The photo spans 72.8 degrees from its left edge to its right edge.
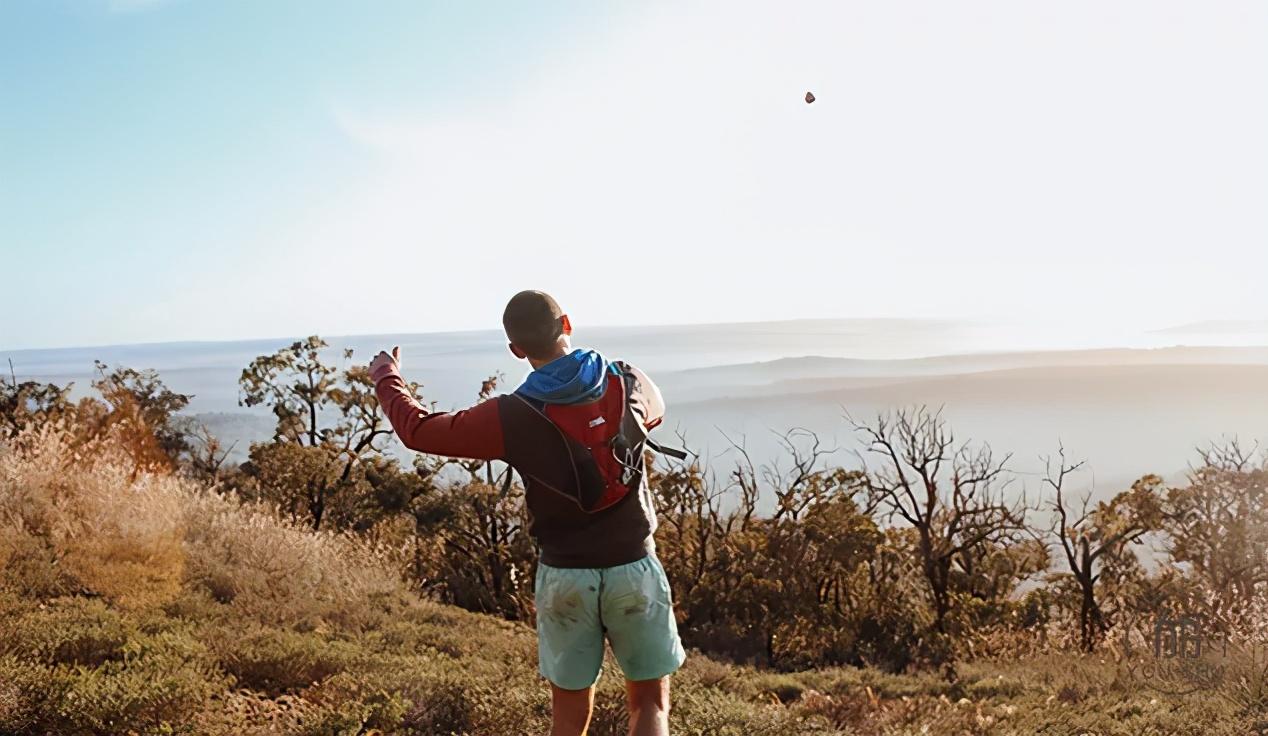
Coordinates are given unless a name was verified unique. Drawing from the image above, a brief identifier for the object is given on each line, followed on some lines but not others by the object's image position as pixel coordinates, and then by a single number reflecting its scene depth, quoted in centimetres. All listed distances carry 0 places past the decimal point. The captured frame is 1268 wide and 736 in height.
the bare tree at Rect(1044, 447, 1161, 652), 1475
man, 271
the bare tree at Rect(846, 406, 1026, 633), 1545
